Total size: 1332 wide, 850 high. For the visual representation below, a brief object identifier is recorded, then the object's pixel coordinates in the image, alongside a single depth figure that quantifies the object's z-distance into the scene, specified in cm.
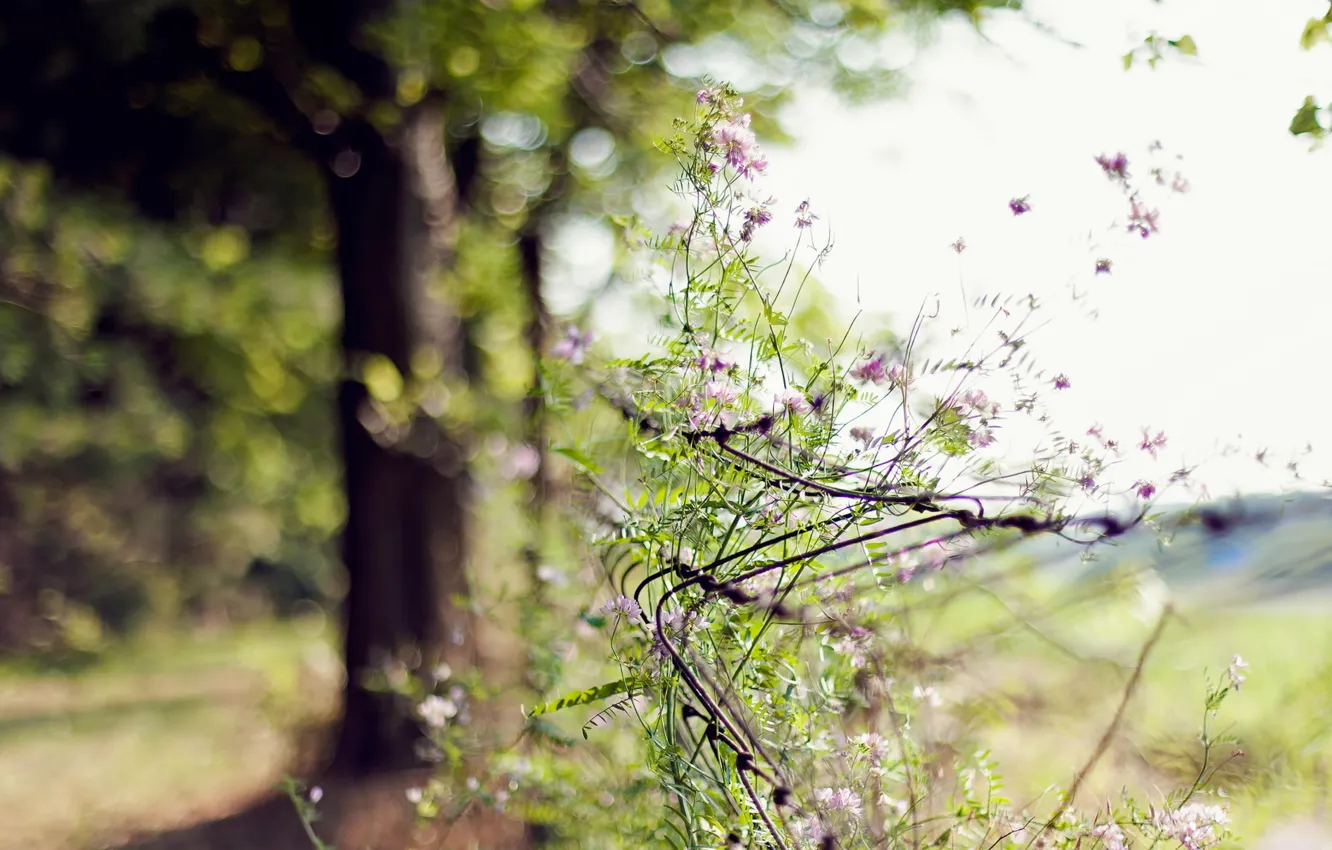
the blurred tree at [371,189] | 456
